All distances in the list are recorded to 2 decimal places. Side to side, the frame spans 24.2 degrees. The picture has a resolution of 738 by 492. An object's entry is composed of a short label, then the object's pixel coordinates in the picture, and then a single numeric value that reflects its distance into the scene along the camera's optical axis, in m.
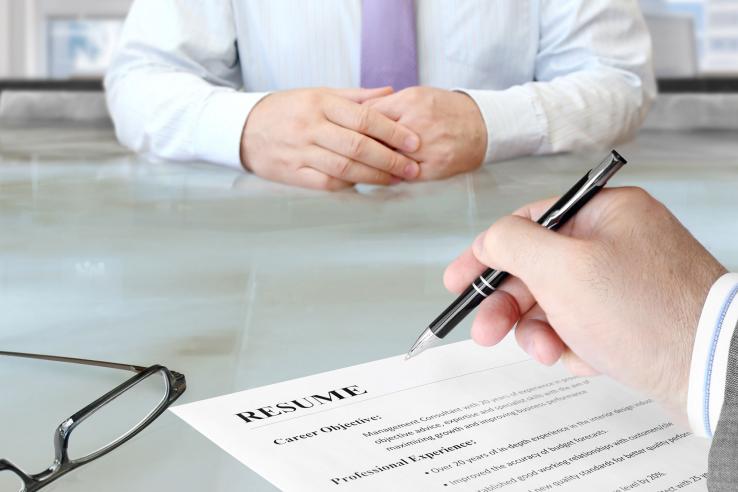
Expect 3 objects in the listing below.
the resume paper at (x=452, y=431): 0.87
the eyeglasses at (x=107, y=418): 0.86
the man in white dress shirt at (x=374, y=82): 1.54
